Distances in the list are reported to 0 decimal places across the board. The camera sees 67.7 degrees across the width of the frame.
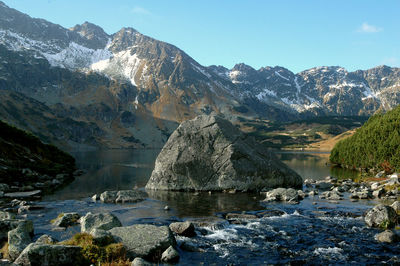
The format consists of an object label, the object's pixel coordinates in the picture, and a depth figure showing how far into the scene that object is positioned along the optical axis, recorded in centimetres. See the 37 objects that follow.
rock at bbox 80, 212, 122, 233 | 2324
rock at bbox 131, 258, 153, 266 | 1579
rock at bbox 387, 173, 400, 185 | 4659
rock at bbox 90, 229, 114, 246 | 1792
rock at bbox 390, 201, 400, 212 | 3020
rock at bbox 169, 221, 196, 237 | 2441
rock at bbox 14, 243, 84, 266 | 1552
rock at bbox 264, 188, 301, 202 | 4116
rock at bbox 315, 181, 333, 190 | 5422
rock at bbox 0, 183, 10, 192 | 4573
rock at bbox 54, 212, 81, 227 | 2673
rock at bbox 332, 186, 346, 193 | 4950
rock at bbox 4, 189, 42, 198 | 4268
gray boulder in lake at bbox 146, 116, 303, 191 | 5009
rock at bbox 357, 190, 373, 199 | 4194
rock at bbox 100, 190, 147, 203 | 4091
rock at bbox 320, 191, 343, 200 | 4242
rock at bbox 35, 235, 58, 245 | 1962
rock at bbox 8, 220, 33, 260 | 1773
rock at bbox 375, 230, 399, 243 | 2214
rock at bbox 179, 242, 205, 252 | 2091
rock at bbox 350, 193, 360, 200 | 4216
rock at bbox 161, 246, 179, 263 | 1867
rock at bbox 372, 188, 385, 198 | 4222
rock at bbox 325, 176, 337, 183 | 6524
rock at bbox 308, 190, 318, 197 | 4604
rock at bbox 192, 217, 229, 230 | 2683
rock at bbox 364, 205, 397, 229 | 2609
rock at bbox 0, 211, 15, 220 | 2584
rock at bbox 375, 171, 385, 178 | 6512
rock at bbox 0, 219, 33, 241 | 2191
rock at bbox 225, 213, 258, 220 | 3119
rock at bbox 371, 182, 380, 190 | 4752
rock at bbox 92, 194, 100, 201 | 4219
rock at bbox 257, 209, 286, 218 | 3240
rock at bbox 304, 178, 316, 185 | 6150
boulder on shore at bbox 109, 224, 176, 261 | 1881
